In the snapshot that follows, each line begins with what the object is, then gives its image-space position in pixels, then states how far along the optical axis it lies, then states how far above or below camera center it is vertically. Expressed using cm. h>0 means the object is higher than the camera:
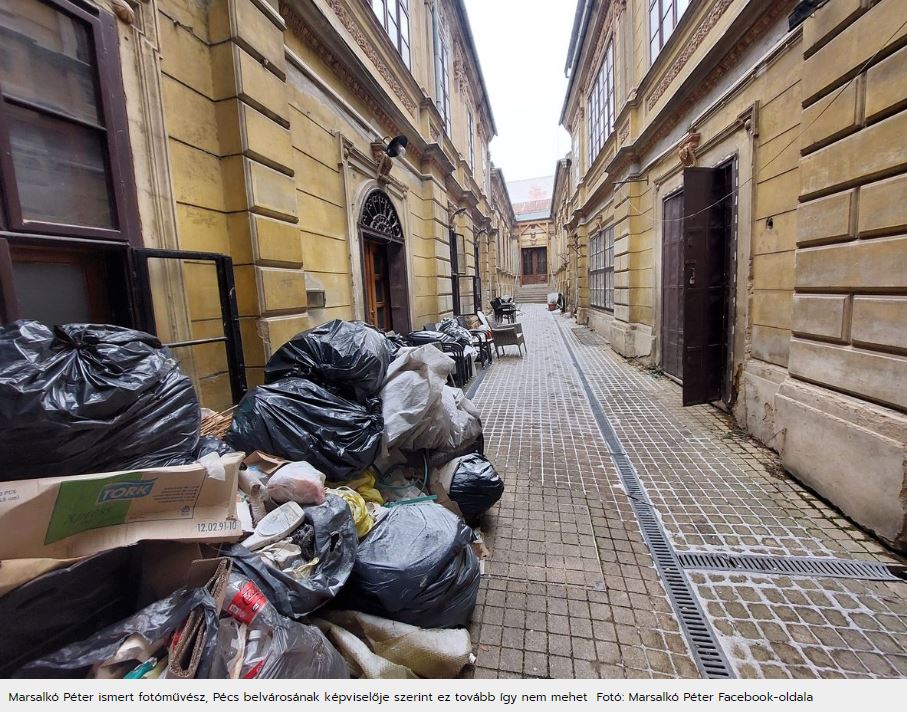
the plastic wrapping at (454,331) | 684 -52
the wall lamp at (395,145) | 576 +232
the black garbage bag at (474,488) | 258 -122
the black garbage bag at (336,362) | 259 -36
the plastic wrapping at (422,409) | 252 -69
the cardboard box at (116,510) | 116 -63
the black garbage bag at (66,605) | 110 -87
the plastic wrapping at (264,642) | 122 -106
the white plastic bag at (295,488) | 186 -84
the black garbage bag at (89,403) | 127 -31
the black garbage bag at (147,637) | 108 -93
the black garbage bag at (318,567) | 147 -103
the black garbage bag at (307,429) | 217 -68
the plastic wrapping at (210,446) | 194 -67
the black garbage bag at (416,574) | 168 -118
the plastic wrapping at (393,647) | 156 -139
